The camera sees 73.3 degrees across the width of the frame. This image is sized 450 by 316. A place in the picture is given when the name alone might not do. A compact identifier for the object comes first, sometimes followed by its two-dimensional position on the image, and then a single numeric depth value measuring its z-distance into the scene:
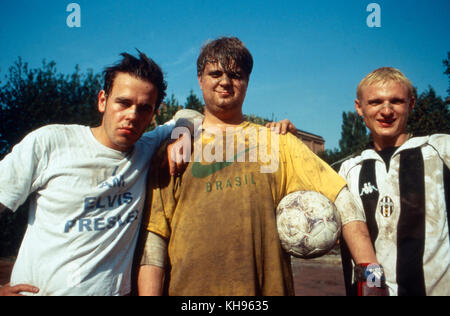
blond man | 2.56
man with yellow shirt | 2.27
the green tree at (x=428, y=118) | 8.09
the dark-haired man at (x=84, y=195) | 2.12
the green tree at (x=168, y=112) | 14.52
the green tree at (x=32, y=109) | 14.20
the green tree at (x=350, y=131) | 41.22
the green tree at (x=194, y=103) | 18.36
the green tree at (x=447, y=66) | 8.92
